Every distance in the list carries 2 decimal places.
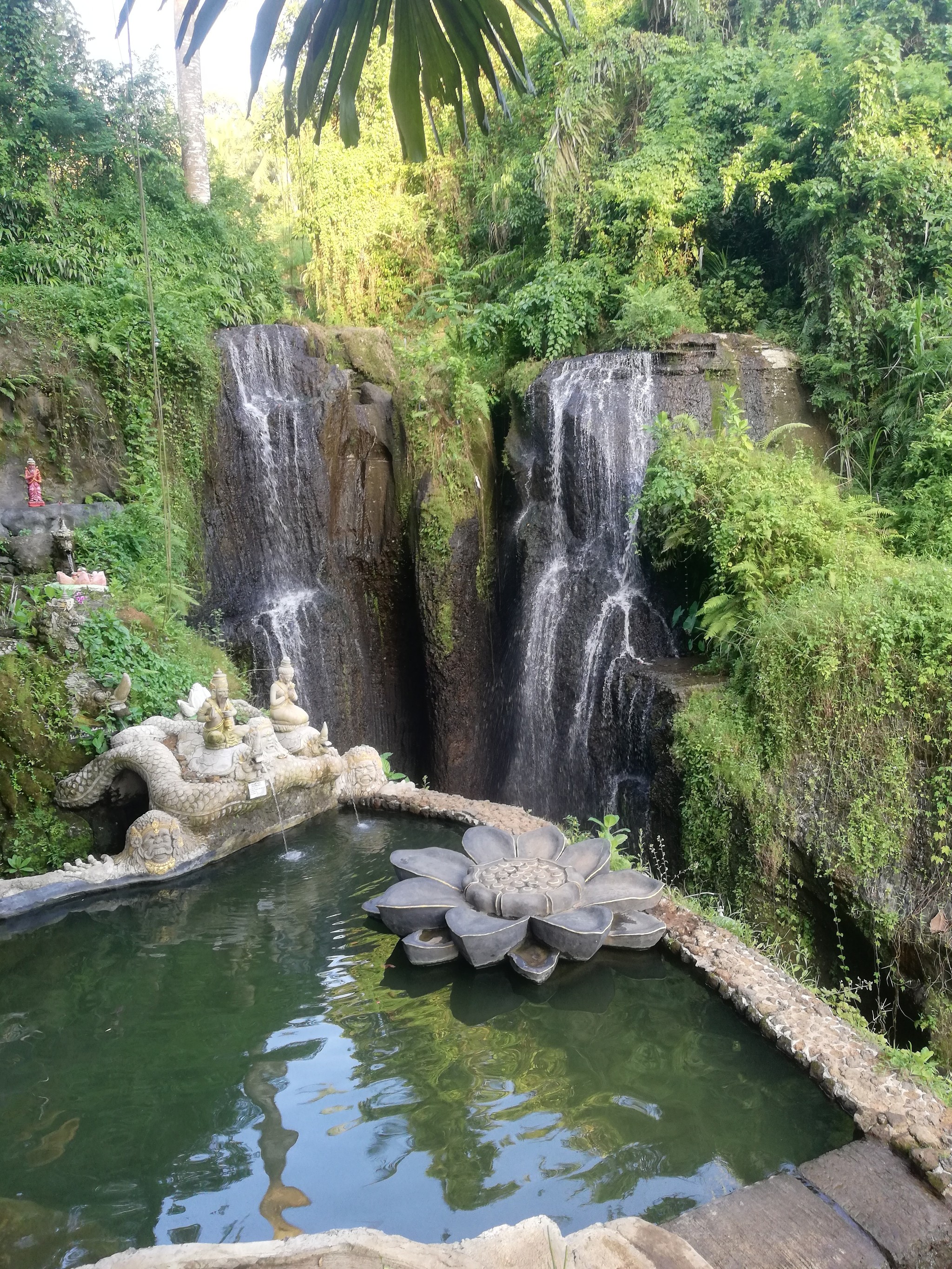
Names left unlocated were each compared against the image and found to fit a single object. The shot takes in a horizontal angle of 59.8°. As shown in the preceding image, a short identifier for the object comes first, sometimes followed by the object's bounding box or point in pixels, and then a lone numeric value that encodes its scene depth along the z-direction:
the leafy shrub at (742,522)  7.89
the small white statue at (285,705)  6.87
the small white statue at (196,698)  6.59
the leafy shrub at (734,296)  11.86
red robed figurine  8.45
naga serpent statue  5.84
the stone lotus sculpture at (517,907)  4.41
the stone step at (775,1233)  2.74
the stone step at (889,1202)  2.88
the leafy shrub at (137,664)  6.97
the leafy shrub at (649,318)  10.61
